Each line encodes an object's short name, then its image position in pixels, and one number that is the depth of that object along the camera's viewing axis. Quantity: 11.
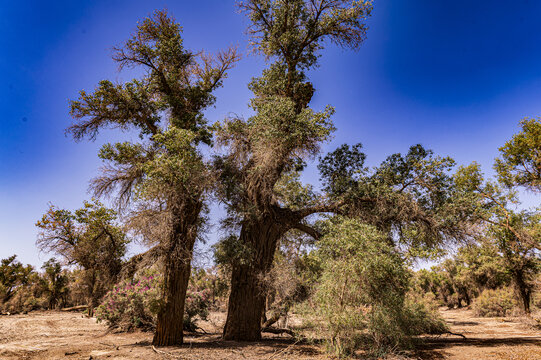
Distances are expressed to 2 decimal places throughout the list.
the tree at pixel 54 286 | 26.19
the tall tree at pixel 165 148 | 8.73
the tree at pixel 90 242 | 10.91
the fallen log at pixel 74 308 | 21.28
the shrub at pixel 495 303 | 21.64
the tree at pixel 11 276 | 23.23
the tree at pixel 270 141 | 10.38
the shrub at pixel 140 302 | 8.77
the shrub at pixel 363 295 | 7.26
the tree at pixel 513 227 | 11.33
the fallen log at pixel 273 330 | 11.77
